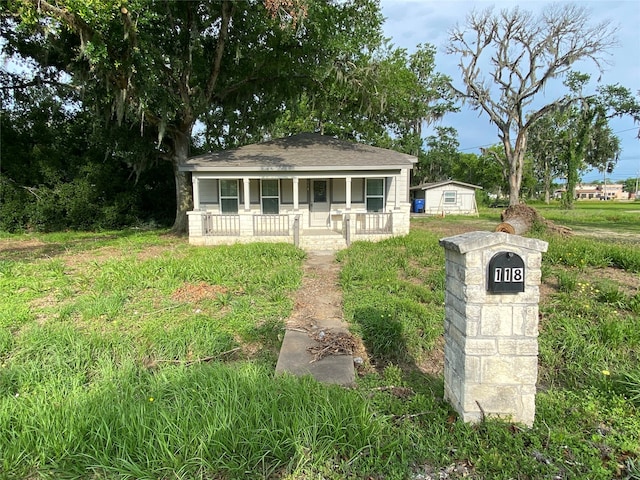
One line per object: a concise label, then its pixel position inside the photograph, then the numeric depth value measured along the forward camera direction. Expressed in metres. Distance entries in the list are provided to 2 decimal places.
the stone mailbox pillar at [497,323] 2.16
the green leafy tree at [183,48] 8.06
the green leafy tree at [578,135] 24.84
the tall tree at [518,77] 19.44
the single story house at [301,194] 10.74
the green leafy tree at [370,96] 11.36
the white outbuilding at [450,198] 25.94
